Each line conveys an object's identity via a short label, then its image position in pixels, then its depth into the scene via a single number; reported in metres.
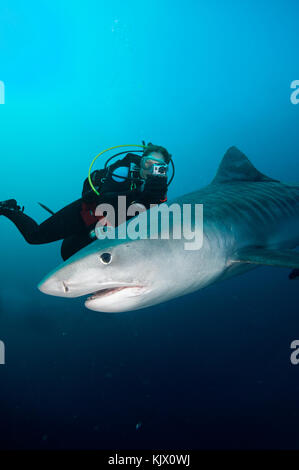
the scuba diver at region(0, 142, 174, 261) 3.17
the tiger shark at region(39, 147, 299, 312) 1.51
